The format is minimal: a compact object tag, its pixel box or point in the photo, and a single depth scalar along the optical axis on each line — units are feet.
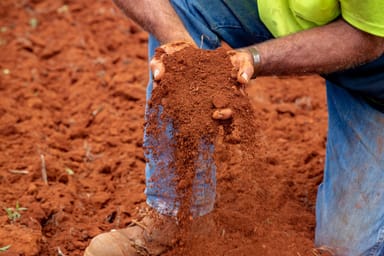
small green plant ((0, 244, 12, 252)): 18.53
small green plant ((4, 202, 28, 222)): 20.21
